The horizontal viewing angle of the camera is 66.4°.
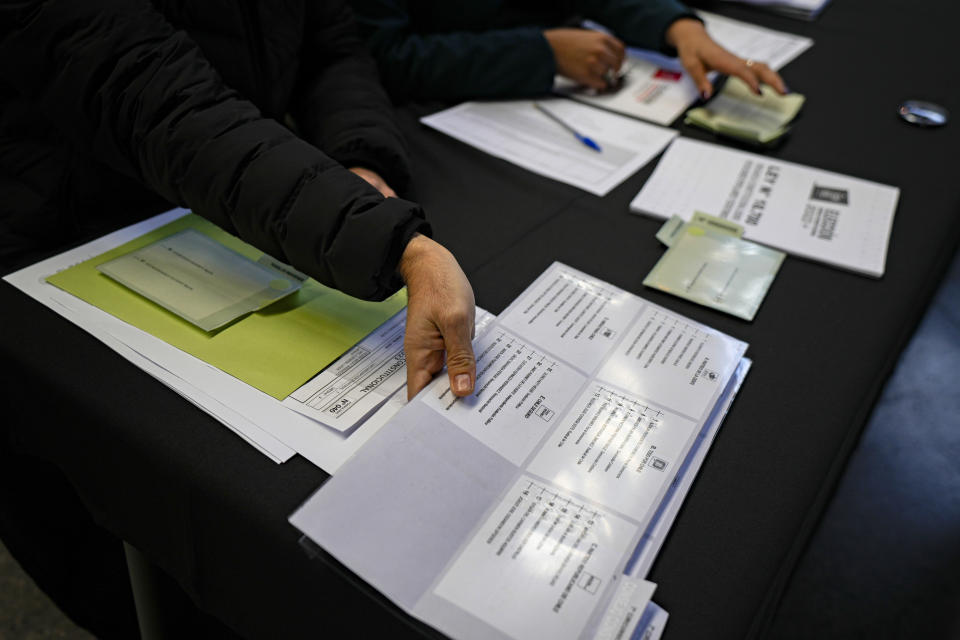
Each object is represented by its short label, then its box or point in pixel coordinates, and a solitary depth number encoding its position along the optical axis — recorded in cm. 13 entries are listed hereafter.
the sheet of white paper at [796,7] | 161
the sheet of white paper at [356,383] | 61
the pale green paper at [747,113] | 113
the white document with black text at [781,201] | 92
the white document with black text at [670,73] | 122
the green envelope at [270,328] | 65
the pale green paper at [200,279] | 71
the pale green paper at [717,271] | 80
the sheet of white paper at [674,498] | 54
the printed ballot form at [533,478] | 49
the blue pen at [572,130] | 108
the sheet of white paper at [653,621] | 50
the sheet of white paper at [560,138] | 103
